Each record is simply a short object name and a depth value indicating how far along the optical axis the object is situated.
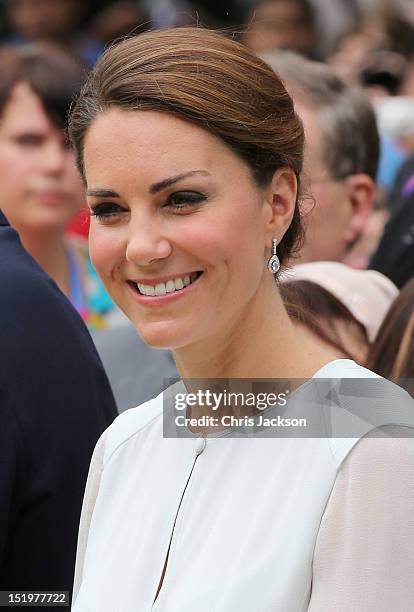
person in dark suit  4.28
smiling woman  4.09
